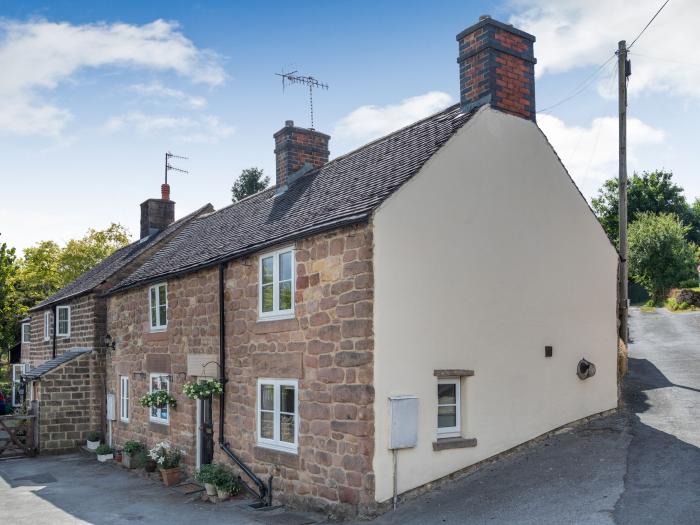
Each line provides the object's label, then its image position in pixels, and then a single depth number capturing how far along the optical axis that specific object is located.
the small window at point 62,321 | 24.28
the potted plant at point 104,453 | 19.17
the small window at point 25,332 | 32.89
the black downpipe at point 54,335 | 25.11
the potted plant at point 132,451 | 17.38
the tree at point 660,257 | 35.66
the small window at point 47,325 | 26.16
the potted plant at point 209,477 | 12.88
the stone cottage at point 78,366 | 20.95
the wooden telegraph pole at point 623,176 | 16.94
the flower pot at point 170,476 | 14.98
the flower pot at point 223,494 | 12.71
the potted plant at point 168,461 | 15.01
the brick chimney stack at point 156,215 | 26.34
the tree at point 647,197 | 49.47
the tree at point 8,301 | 30.91
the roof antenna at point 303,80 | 17.88
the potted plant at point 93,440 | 20.77
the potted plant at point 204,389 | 13.57
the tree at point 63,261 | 44.47
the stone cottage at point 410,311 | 10.16
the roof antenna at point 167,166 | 27.52
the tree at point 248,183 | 48.44
